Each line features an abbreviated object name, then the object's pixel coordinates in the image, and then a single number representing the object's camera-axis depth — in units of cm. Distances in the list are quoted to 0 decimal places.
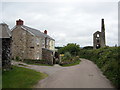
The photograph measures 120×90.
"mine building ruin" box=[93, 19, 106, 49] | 5782
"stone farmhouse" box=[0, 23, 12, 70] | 1614
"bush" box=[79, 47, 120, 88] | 1108
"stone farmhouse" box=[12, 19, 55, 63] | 3103
